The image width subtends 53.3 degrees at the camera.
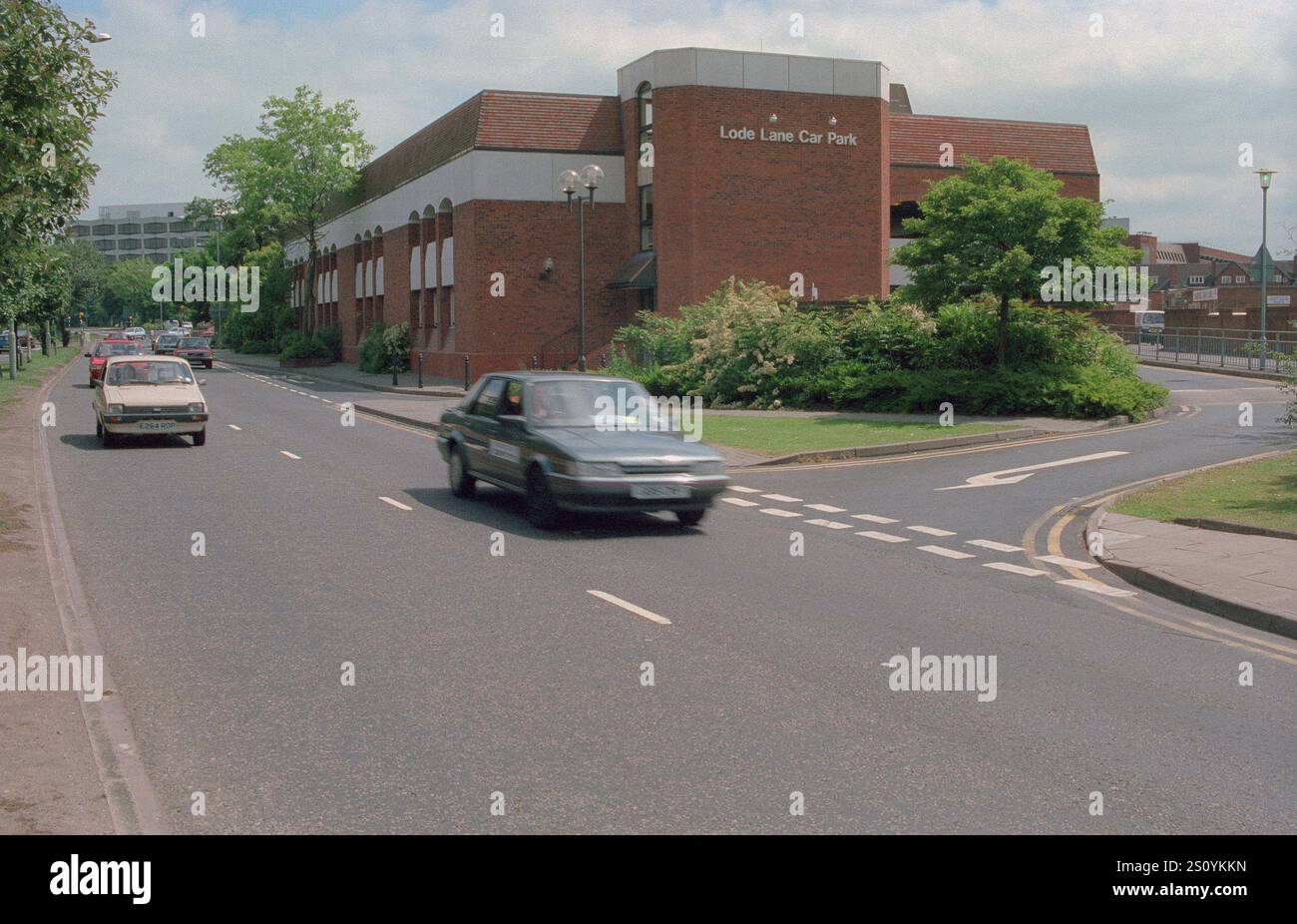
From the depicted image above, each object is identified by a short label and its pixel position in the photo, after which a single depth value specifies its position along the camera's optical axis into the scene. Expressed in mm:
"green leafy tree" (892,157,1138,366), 26156
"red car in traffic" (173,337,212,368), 59438
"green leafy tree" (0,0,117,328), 11398
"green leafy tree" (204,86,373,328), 66375
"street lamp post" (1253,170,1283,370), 47028
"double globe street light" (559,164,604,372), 30078
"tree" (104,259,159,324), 160750
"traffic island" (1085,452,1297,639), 10000
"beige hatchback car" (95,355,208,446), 21484
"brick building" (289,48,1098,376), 41094
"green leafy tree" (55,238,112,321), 92625
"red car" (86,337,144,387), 40344
